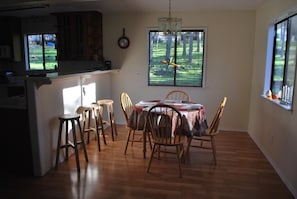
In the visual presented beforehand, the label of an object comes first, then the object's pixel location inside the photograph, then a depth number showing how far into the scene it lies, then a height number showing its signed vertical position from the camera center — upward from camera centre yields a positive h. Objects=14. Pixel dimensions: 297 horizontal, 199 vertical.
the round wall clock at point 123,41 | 5.06 +0.49
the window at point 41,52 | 5.62 +0.28
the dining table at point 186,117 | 3.12 -0.71
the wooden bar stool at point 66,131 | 3.06 -0.83
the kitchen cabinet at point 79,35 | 4.77 +0.58
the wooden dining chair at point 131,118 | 3.42 -0.80
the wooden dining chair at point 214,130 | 3.21 -0.90
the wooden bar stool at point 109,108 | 4.10 -0.76
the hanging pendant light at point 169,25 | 3.38 +0.57
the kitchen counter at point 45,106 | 2.81 -0.56
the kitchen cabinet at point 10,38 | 5.46 +0.58
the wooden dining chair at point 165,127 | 2.99 -0.78
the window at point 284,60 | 3.00 +0.08
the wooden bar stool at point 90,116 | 3.69 -0.84
